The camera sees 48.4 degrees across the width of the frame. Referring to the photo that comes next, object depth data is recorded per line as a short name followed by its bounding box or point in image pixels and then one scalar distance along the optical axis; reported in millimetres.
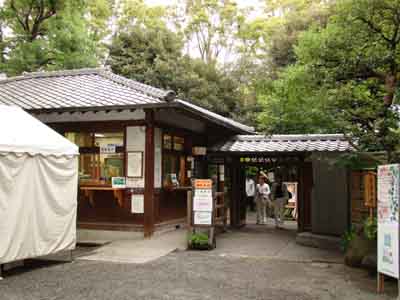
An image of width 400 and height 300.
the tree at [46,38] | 19531
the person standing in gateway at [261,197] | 15289
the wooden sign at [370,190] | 7699
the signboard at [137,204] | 10883
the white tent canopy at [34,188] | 6926
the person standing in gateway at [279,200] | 14523
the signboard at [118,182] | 11031
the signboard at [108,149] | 11258
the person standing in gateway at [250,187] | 19516
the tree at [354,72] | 7688
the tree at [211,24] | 31125
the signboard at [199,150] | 13445
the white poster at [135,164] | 10883
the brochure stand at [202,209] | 9875
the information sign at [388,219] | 5844
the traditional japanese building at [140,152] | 10594
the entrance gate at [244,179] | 12164
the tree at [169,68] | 22422
